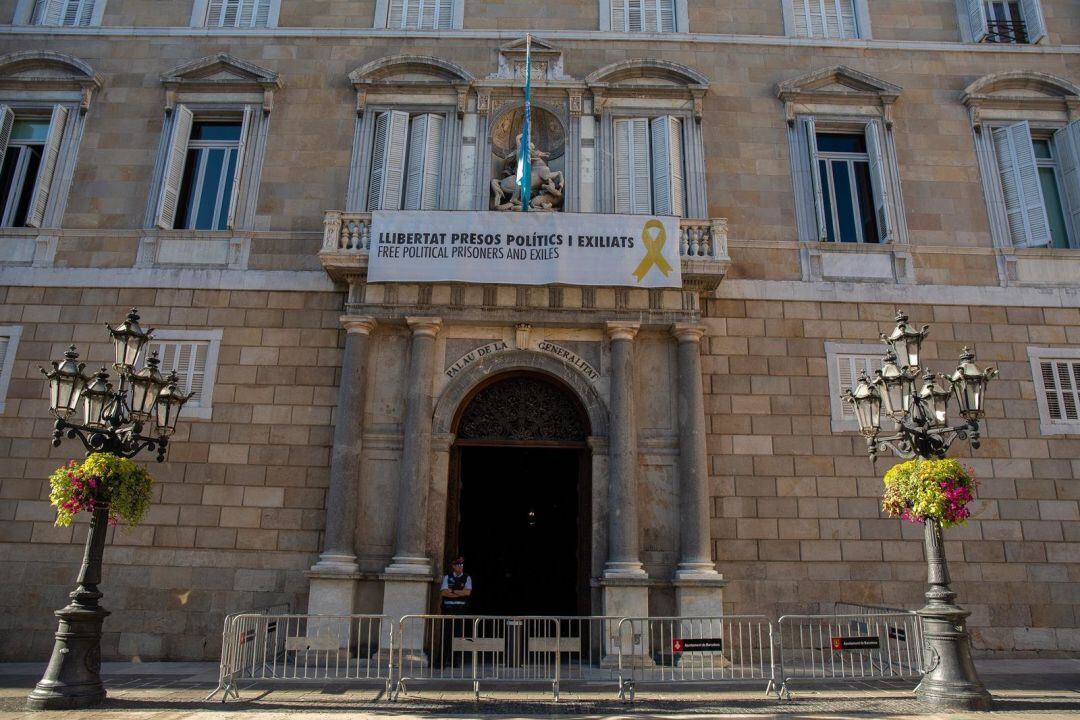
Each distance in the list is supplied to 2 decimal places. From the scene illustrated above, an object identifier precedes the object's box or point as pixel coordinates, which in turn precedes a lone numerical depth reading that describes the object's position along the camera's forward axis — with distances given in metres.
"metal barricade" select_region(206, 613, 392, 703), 9.68
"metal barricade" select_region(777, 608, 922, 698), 10.08
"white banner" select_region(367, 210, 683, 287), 13.89
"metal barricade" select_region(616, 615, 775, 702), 9.98
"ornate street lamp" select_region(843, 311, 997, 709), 9.30
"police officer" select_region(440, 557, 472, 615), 12.50
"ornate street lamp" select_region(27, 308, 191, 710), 9.09
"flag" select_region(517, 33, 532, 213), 14.75
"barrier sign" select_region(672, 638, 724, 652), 9.84
